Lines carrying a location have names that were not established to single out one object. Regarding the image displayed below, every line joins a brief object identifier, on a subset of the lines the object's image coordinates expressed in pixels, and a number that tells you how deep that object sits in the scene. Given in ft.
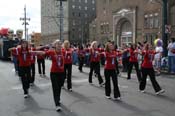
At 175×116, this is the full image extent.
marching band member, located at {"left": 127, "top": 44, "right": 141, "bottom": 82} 29.15
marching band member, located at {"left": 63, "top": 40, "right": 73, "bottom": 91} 23.49
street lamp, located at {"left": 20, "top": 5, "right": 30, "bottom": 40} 117.95
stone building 196.71
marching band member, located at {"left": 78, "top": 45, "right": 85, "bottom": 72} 39.43
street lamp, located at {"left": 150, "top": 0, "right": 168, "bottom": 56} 36.92
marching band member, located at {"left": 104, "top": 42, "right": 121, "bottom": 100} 20.05
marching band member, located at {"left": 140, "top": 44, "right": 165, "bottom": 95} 21.82
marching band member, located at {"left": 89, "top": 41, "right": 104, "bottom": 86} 25.56
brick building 101.11
